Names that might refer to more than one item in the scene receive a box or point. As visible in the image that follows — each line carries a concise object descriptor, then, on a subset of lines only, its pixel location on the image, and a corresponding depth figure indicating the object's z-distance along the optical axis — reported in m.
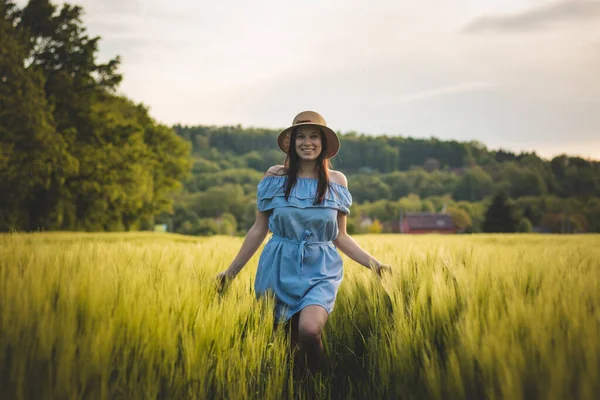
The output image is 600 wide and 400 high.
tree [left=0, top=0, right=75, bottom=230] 20.62
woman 3.13
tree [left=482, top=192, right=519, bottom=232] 55.84
